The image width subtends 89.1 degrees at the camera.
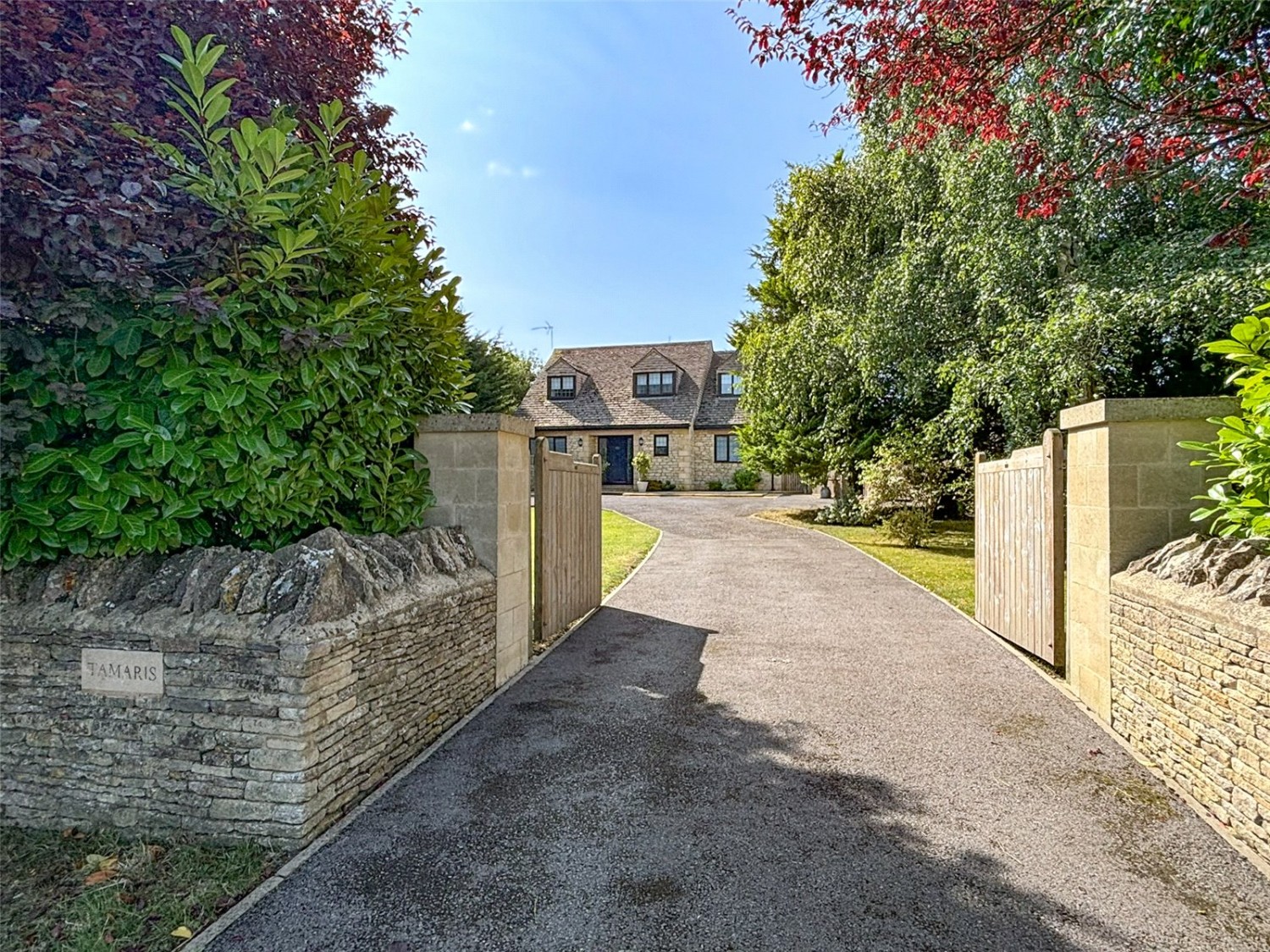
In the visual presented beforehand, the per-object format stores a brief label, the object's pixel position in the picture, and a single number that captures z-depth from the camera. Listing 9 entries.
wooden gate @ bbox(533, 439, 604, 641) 6.24
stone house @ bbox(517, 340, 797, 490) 30.52
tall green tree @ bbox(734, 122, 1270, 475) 9.17
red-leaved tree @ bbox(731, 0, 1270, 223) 4.80
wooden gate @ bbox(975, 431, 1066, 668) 5.23
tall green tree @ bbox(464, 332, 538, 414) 25.36
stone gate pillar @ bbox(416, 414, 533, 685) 4.95
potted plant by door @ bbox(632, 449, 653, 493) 29.39
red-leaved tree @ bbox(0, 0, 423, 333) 2.76
